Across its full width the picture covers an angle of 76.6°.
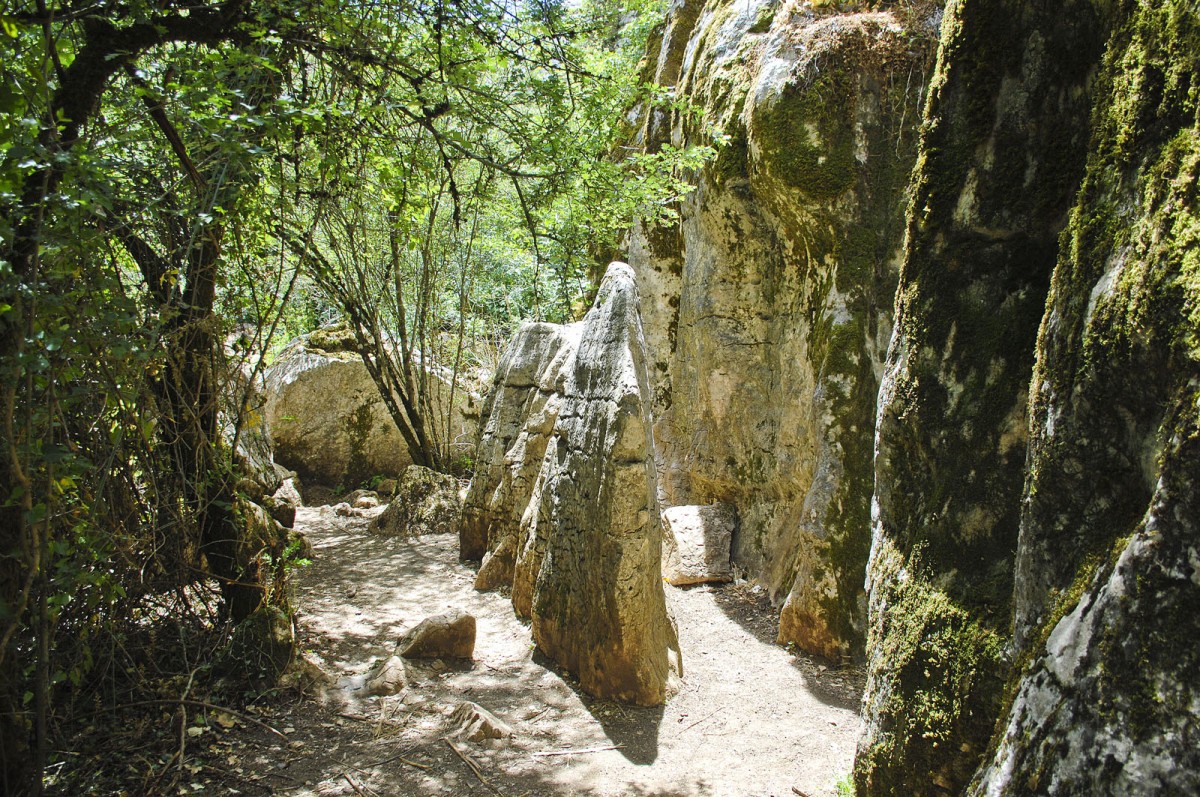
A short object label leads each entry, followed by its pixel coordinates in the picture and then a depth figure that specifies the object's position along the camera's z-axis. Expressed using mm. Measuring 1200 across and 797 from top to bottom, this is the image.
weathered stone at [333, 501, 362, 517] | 9797
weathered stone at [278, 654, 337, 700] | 4403
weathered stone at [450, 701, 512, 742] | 4125
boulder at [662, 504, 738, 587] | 6875
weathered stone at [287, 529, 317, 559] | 4959
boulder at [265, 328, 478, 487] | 11211
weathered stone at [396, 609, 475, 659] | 5109
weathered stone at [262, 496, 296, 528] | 8023
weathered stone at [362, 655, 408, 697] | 4574
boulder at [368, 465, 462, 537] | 8781
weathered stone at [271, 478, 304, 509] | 8641
